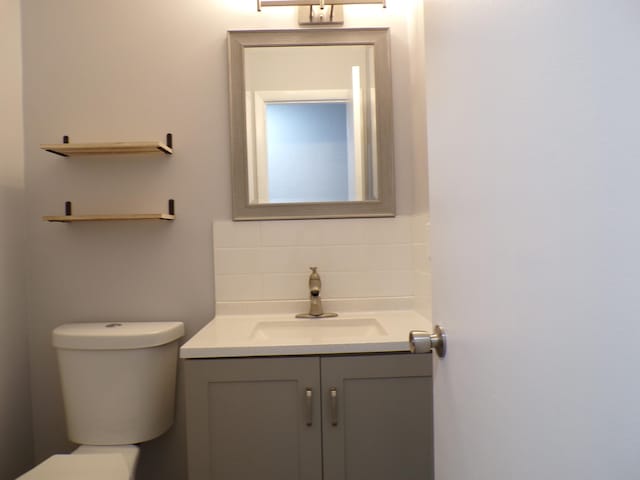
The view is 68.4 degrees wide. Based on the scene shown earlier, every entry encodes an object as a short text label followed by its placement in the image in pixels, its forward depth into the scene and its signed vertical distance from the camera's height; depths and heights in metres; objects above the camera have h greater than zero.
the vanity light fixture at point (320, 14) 1.79 +0.83
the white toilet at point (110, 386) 1.59 -0.51
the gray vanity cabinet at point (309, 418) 1.36 -0.55
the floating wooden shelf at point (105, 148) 1.67 +0.32
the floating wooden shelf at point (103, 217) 1.68 +0.07
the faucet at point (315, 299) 1.74 -0.25
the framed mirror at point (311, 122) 1.82 +0.42
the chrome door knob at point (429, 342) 0.80 -0.19
